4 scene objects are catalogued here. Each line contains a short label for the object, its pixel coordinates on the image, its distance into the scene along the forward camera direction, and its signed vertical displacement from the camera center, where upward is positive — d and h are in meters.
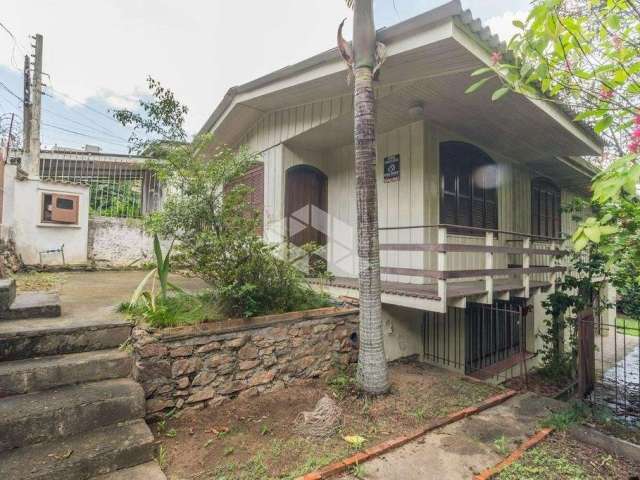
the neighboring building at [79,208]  7.05 +1.03
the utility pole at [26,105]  9.01 +4.06
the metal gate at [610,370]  4.20 -2.64
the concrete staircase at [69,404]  2.21 -1.12
